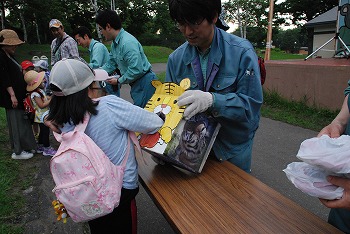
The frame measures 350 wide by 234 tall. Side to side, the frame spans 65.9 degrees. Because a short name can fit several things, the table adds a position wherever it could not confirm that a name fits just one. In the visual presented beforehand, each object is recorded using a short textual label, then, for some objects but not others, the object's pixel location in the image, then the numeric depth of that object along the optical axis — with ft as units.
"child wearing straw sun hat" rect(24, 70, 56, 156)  12.84
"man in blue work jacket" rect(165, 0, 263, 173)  4.76
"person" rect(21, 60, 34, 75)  14.25
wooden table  3.94
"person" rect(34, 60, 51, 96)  16.49
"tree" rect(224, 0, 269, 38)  106.95
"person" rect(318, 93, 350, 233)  3.82
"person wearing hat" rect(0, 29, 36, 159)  12.34
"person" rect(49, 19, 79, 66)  15.79
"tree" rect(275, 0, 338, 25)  91.76
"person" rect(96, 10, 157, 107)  11.50
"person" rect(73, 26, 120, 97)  13.13
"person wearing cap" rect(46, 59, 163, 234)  4.92
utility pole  30.84
